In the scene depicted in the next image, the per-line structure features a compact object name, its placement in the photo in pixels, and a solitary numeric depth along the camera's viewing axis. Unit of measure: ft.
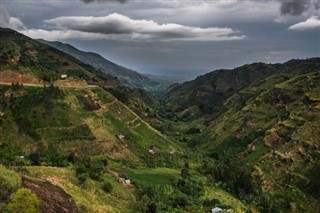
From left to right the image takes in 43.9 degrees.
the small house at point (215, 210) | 230.54
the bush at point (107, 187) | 219.82
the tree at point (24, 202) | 132.67
